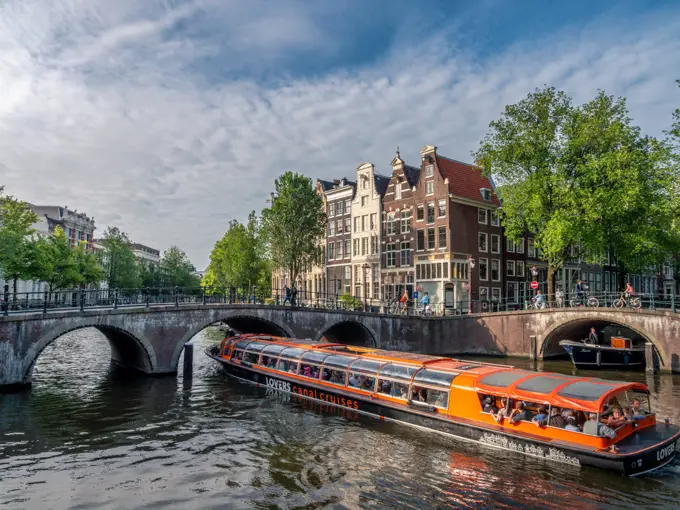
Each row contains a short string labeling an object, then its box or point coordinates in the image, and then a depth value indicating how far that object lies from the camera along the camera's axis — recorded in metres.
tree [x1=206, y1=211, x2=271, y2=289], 68.12
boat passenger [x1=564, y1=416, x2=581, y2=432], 14.38
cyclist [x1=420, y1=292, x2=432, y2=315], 41.26
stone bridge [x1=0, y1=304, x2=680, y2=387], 23.59
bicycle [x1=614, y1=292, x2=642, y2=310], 31.87
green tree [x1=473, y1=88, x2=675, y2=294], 36.25
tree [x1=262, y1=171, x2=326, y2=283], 51.69
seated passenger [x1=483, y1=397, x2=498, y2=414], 16.33
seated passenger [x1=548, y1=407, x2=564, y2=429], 14.66
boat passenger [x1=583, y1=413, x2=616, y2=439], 13.79
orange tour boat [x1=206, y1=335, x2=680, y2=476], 13.95
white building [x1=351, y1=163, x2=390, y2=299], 53.53
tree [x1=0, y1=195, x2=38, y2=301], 39.02
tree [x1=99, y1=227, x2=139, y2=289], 76.62
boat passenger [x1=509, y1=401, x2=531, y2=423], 15.44
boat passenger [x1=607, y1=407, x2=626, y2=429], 14.07
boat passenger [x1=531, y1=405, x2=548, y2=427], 14.97
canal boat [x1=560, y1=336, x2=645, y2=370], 32.47
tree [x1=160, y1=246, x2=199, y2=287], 108.94
